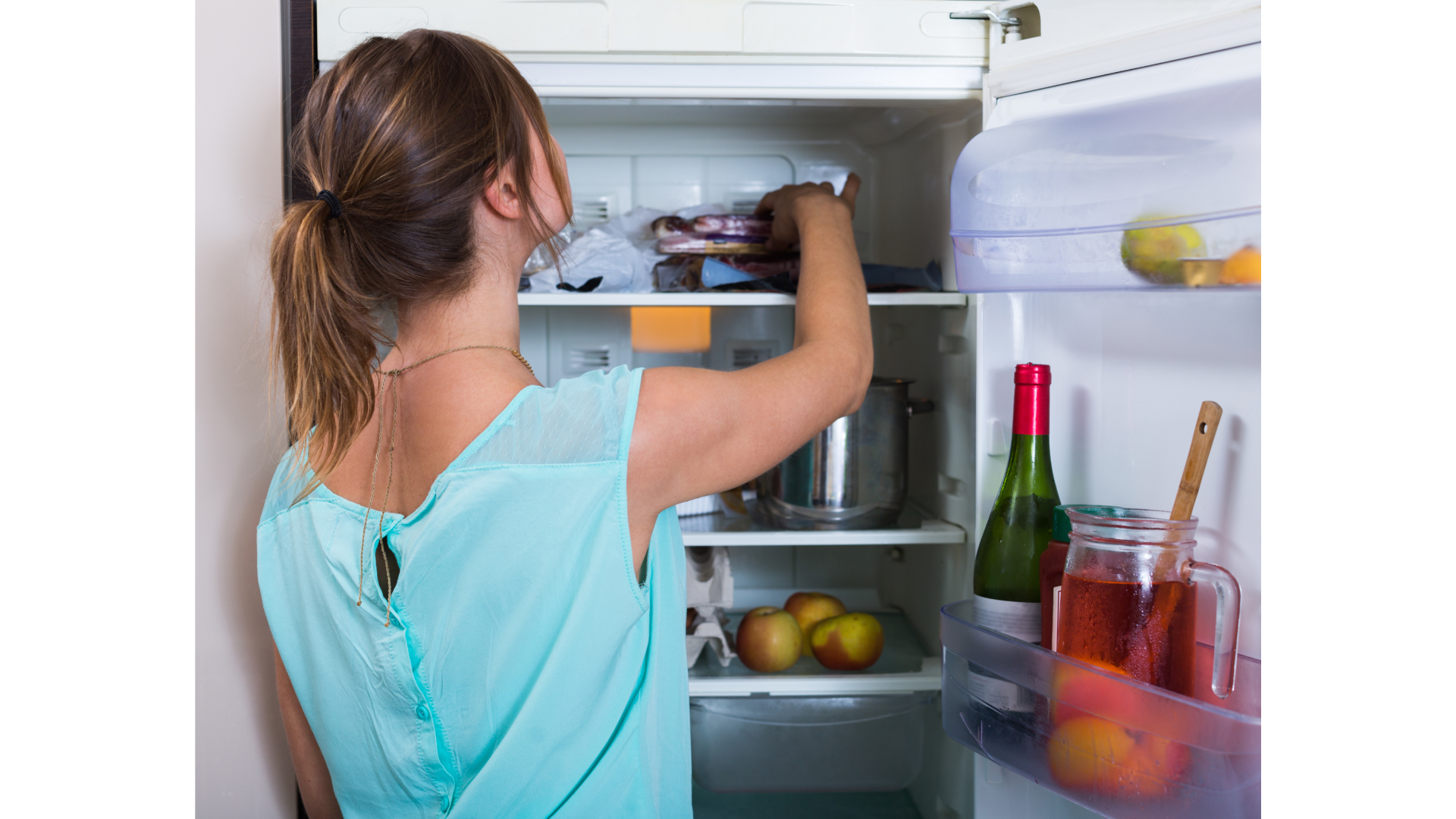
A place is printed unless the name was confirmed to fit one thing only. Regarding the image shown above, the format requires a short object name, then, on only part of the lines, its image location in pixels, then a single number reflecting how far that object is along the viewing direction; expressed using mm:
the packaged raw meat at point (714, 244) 1297
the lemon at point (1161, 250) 761
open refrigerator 790
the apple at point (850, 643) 1304
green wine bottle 1042
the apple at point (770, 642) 1303
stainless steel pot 1290
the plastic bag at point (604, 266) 1256
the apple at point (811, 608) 1422
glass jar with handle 763
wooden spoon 776
